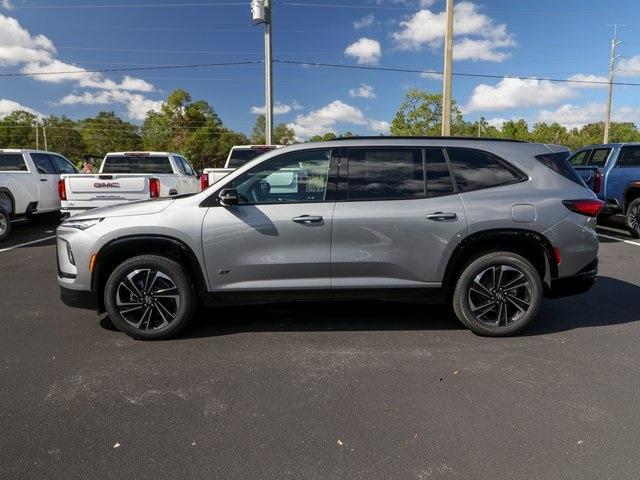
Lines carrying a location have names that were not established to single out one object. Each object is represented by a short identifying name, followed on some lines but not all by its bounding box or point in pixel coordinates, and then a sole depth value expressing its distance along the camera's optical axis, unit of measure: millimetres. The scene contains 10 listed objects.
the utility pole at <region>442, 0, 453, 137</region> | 15797
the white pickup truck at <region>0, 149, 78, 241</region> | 10062
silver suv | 4148
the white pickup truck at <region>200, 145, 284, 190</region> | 13031
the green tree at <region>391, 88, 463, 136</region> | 52781
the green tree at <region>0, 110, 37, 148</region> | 79812
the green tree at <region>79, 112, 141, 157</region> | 76688
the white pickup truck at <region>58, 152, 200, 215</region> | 8875
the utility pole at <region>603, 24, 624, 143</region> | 35094
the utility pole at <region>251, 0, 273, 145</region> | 19797
